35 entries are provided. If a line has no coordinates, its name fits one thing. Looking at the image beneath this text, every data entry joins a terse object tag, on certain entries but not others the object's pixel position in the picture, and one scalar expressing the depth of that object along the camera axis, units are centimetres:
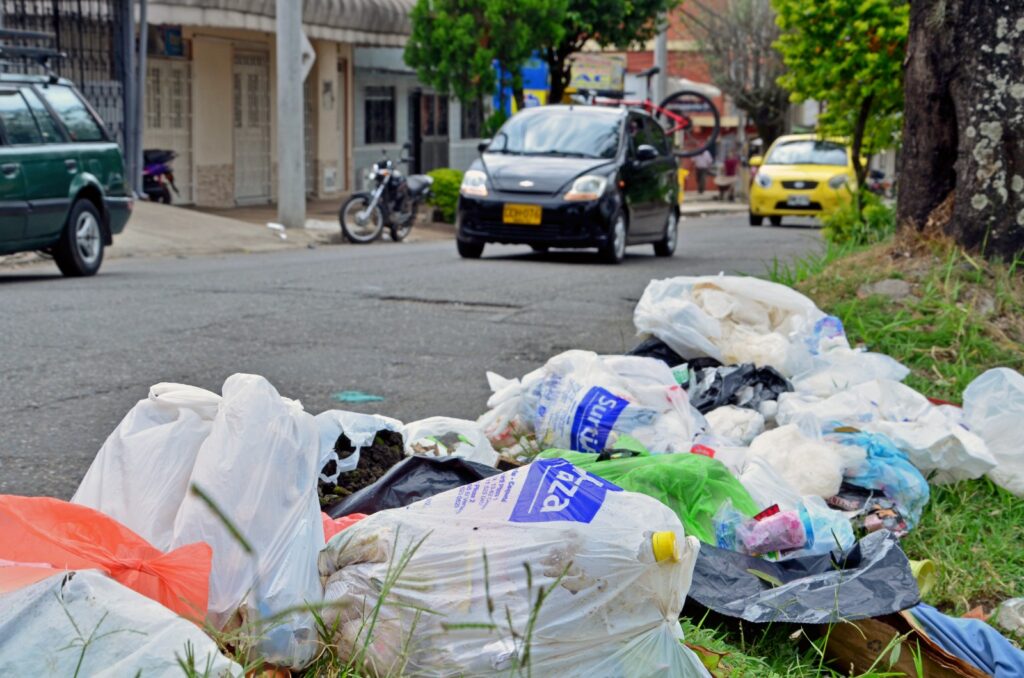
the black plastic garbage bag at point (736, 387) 515
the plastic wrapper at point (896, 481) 433
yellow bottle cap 250
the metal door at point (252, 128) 2486
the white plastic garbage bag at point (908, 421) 465
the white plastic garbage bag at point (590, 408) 450
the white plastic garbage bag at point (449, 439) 396
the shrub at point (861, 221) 907
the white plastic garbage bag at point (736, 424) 476
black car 1310
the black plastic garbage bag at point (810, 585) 319
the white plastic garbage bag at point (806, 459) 423
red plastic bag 301
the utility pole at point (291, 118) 1883
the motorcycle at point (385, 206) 1902
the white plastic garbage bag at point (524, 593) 243
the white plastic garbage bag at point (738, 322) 555
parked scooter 2069
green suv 1098
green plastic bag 369
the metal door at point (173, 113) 2233
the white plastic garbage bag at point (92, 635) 220
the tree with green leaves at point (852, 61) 1100
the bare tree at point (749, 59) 3906
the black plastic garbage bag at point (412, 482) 340
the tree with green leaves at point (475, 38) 2417
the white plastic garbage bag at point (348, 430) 371
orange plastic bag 250
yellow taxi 2267
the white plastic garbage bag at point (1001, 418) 479
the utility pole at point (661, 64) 3288
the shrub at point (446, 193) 2352
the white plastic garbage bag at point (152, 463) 289
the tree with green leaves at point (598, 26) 2816
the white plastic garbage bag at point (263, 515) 256
